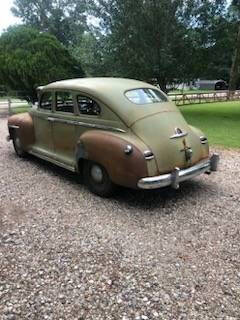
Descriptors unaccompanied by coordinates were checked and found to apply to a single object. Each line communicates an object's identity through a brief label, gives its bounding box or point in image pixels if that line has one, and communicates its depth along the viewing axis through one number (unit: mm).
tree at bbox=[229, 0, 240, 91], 11660
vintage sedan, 3360
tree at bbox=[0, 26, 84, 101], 11233
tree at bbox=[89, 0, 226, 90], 10525
